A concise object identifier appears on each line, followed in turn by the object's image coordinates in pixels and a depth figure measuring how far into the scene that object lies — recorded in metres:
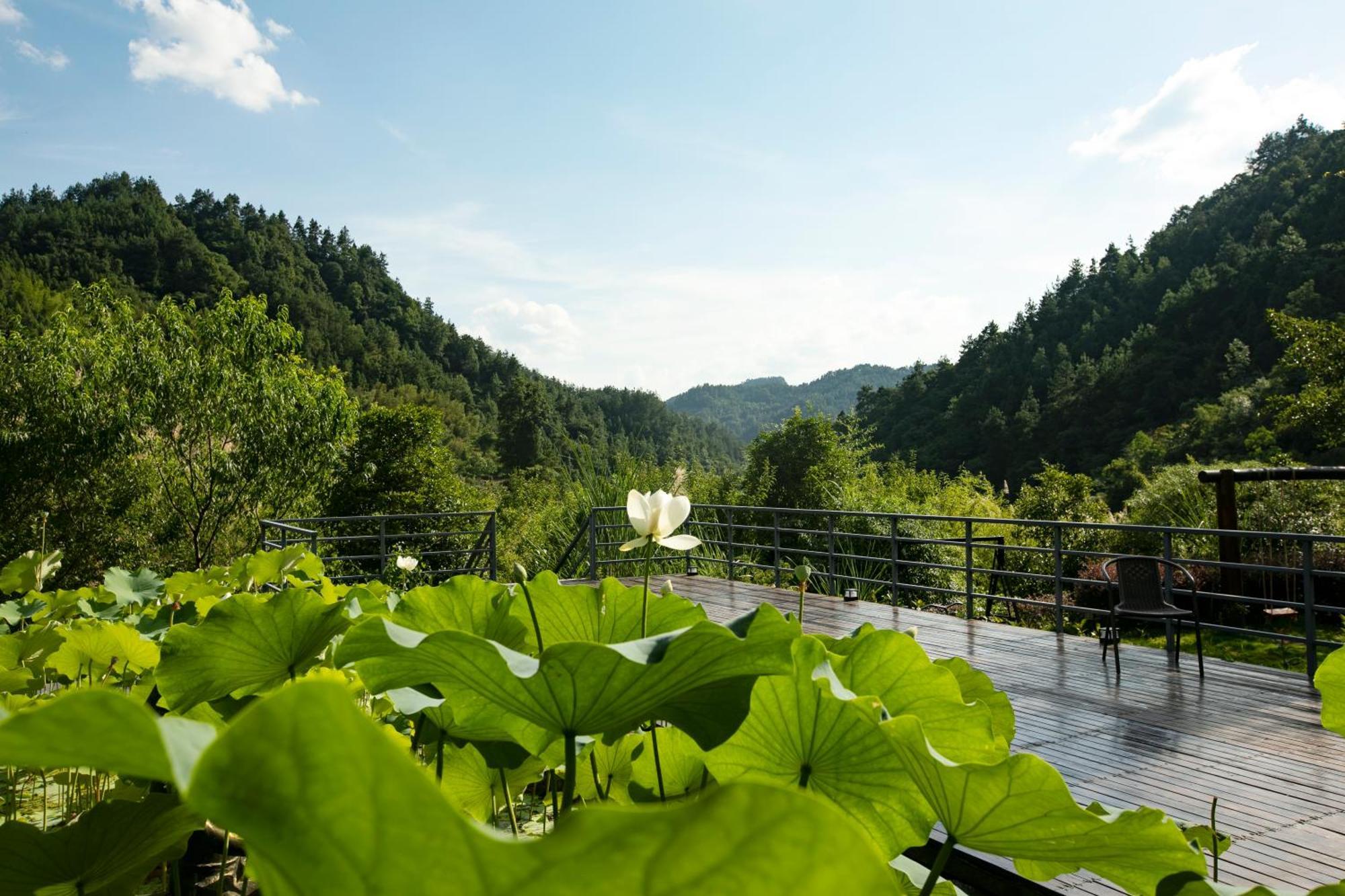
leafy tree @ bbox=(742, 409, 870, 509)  13.60
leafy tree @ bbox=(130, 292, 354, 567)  12.37
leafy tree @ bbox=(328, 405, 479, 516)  14.75
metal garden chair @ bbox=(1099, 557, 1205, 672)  4.59
